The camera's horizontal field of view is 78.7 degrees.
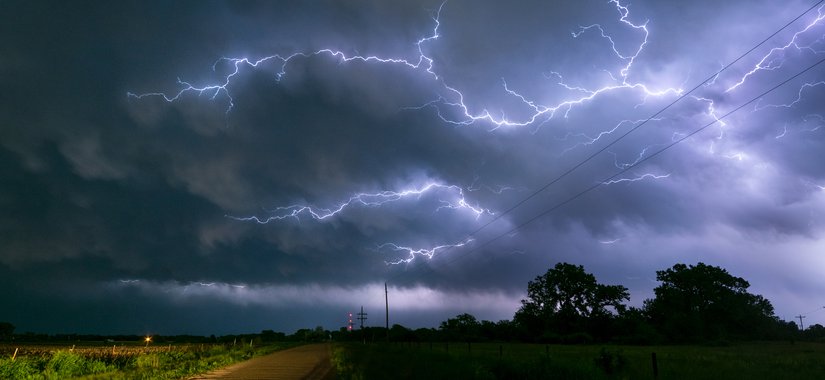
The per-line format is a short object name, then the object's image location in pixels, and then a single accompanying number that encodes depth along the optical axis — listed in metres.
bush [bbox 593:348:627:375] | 17.66
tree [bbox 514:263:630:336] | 66.19
